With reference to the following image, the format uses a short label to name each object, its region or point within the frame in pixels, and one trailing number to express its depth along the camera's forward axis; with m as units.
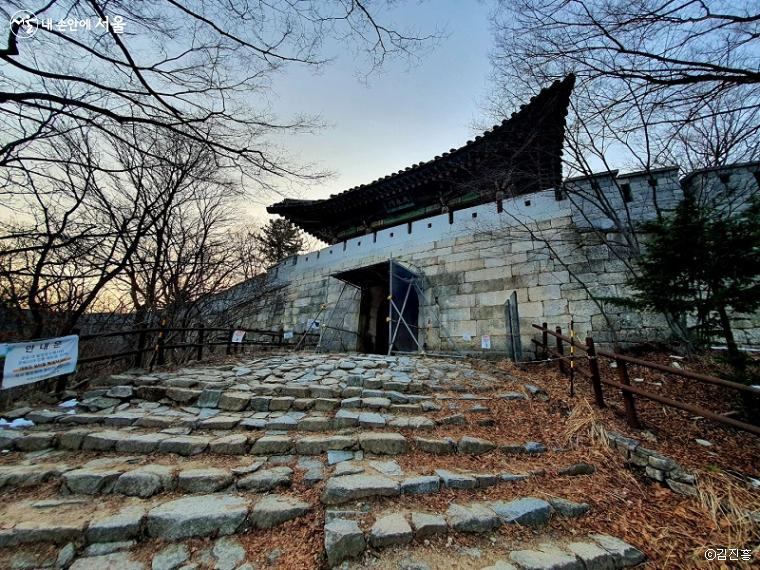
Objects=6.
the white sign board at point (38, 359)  2.92
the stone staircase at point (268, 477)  1.68
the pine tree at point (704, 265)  2.92
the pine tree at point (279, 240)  15.78
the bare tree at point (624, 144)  2.79
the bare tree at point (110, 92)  2.66
